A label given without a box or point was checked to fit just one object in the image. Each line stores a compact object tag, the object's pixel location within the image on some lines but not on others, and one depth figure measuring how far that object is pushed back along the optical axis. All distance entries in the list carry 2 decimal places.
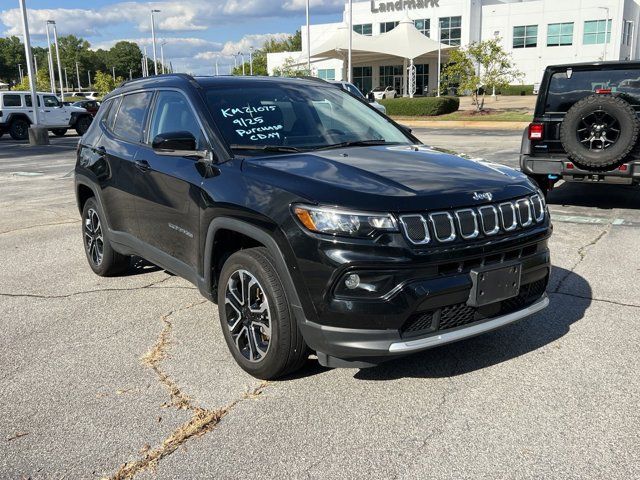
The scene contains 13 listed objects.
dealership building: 60.59
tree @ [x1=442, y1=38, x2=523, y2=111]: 31.66
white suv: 24.52
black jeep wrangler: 7.23
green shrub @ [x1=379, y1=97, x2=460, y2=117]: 32.16
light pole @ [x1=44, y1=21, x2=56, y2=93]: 57.83
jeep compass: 2.97
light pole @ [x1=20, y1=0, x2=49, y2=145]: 22.08
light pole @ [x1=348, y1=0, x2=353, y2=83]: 36.56
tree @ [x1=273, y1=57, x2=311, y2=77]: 43.31
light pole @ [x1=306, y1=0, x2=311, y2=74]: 41.11
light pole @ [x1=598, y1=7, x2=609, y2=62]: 59.41
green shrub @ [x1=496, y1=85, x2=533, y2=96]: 56.88
